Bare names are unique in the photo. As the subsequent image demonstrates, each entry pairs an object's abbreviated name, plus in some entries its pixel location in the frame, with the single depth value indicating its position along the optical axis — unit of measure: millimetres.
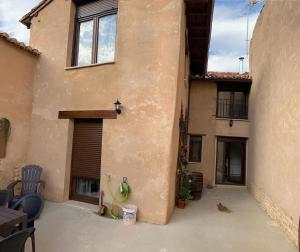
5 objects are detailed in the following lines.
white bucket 6254
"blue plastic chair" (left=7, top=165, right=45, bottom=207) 7281
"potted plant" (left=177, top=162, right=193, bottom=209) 7944
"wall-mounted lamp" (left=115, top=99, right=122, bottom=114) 6875
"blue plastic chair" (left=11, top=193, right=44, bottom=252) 4910
